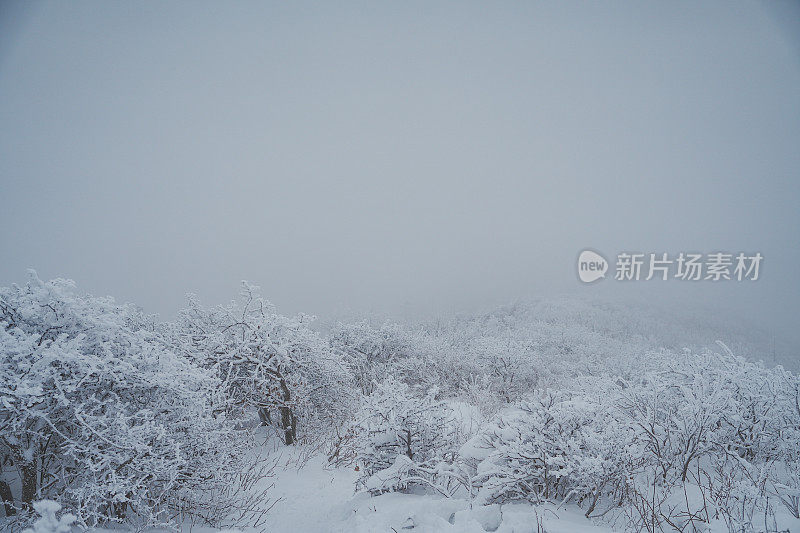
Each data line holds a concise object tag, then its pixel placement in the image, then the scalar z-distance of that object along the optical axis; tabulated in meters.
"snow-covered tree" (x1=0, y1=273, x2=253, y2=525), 4.82
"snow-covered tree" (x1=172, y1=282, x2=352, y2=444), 11.09
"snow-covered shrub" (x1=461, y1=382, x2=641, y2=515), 4.62
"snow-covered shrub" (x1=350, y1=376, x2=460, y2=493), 5.85
